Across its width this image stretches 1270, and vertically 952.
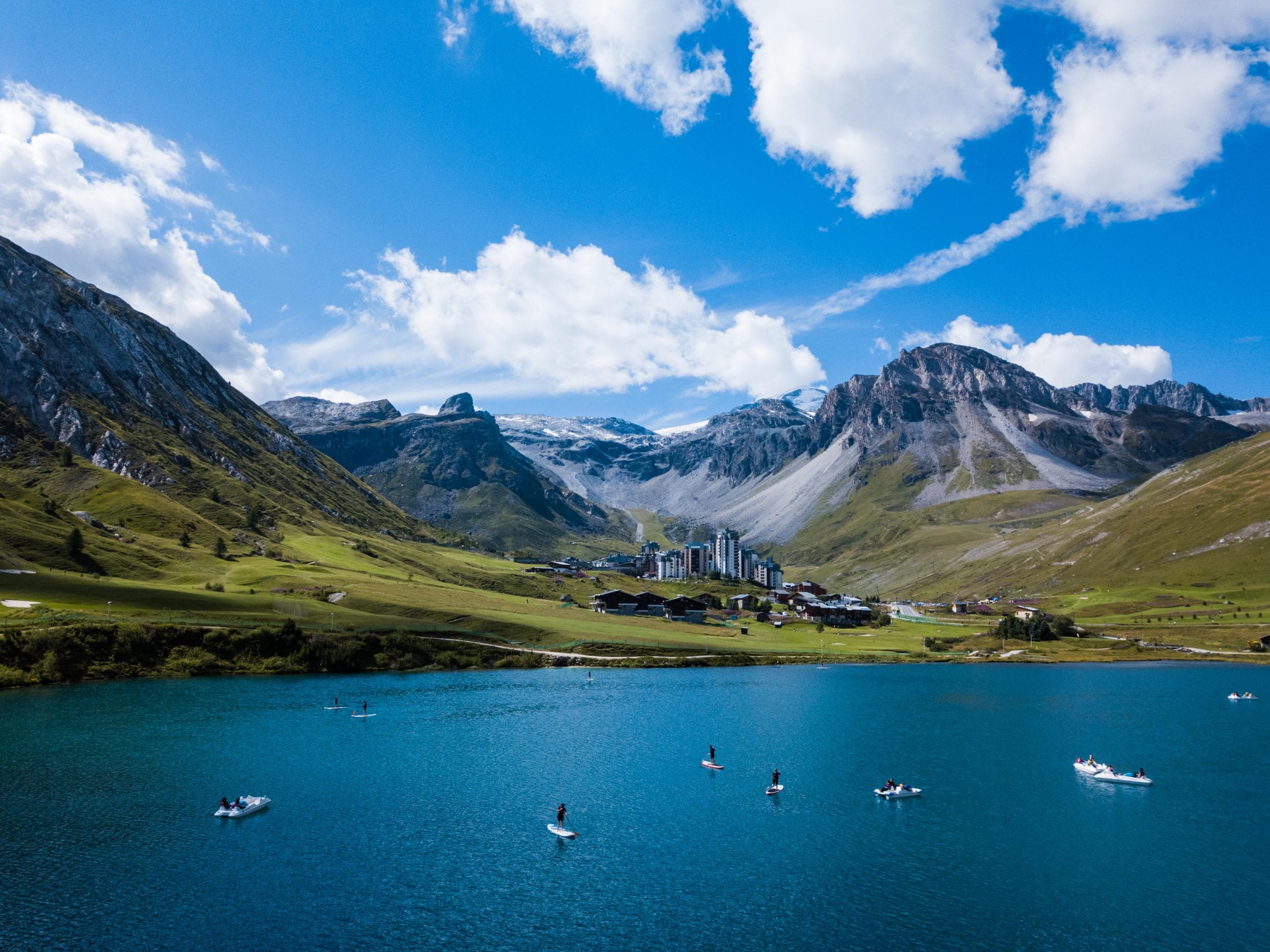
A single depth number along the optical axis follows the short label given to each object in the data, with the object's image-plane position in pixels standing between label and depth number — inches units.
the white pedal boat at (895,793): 2792.8
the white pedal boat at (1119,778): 3029.0
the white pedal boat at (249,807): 2431.1
